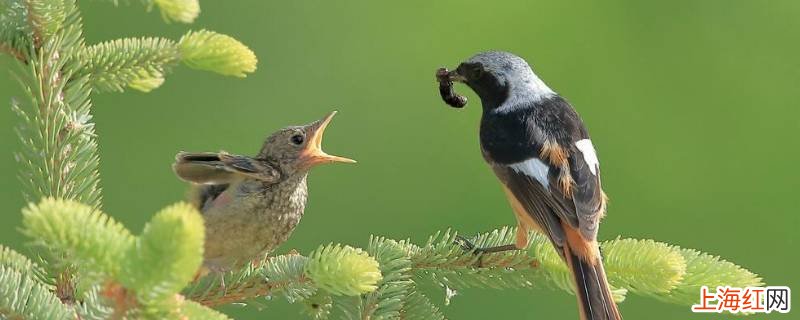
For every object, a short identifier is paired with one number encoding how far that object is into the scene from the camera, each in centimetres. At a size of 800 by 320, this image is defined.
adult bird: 459
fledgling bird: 414
